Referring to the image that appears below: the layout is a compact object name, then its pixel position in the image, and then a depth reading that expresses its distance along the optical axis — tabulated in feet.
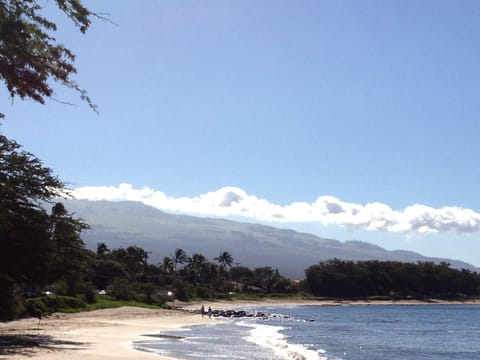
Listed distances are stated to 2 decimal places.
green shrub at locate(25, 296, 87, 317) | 164.59
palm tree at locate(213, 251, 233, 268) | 571.69
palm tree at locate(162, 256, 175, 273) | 489.01
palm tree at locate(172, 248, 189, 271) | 513.94
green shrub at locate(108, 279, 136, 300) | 273.33
